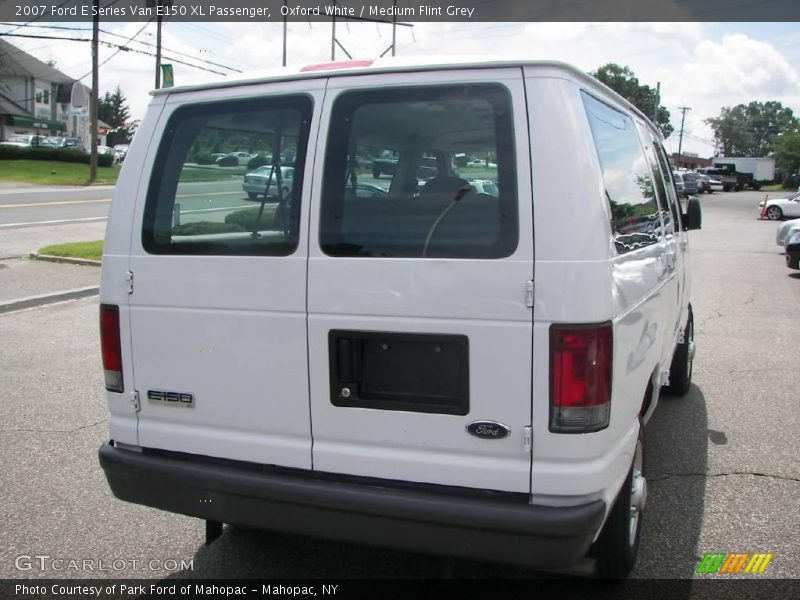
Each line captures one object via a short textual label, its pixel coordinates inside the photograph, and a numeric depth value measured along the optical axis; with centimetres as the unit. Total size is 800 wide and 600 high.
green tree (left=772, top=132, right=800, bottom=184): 8119
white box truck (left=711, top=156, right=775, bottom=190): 7109
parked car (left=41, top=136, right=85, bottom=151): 5851
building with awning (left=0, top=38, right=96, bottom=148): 7112
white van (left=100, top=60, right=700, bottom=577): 268
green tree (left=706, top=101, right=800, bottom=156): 15825
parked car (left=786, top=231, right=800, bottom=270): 1430
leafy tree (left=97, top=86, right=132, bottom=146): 10132
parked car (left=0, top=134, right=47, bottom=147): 5528
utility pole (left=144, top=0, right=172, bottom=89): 2675
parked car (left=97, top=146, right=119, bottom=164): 5199
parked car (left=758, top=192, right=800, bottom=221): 3159
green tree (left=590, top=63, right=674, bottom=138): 8762
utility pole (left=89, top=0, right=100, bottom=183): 3478
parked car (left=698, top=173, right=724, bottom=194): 5484
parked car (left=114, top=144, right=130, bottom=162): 5797
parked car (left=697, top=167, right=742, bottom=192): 6204
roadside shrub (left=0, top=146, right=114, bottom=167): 4516
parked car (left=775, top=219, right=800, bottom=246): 1616
